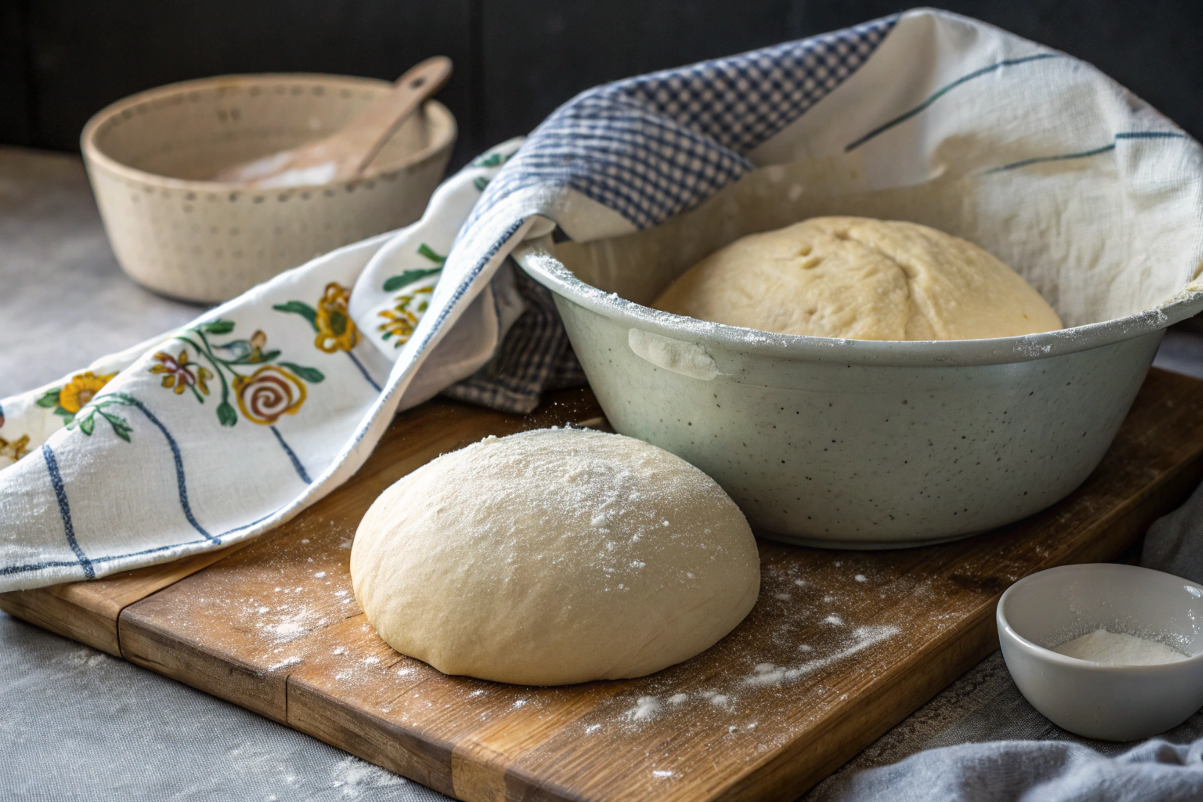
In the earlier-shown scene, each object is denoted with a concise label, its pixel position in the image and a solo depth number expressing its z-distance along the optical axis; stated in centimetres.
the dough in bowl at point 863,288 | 96
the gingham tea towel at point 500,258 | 96
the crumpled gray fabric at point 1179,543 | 95
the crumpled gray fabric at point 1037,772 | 64
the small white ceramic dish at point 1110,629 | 73
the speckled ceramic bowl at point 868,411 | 81
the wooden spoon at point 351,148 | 151
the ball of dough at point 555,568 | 75
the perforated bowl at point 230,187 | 137
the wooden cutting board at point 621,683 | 71
